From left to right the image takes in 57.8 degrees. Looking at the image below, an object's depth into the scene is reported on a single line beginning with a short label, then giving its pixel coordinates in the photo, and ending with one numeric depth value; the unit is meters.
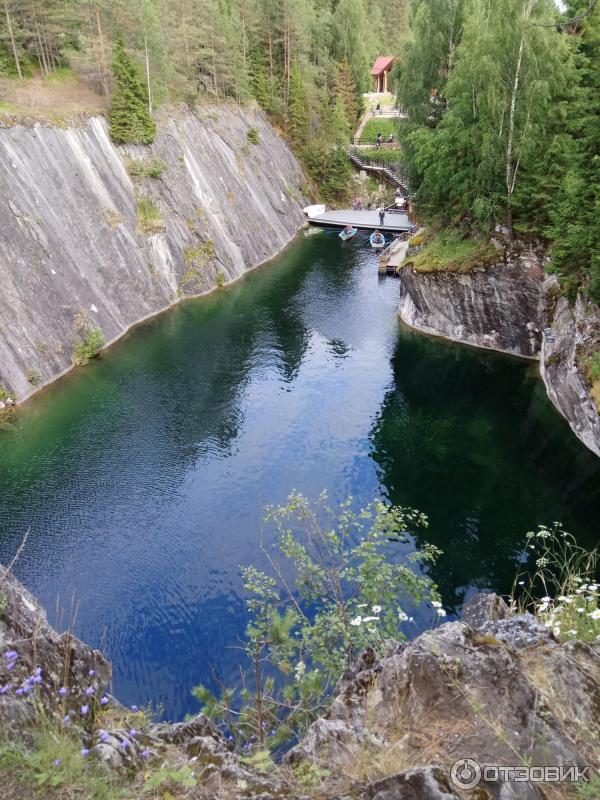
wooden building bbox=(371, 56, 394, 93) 90.06
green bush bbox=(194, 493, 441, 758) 8.72
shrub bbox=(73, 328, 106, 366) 32.78
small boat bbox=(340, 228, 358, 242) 58.09
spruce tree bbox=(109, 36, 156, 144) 40.84
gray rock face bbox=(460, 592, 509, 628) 11.68
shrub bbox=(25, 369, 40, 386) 29.44
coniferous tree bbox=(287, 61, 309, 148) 64.81
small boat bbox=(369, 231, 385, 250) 54.43
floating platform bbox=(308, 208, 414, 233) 59.53
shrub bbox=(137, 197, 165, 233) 41.66
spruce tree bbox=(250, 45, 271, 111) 64.00
